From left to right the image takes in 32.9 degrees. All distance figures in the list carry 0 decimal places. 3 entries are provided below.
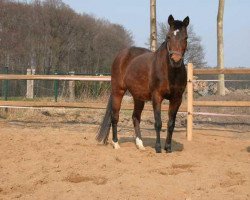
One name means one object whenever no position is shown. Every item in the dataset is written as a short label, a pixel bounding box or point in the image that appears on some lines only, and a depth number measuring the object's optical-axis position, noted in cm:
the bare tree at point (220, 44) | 1485
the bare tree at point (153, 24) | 1261
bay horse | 627
